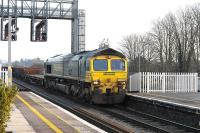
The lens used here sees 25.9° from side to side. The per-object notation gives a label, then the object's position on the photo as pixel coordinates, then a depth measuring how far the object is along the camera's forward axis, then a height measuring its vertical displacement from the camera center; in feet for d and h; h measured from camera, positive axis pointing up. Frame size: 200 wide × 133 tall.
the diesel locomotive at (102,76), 77.56 -0.32
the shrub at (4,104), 29.19 -2.01
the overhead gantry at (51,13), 132.46 +18.86
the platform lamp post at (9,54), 75.10 +3.50
